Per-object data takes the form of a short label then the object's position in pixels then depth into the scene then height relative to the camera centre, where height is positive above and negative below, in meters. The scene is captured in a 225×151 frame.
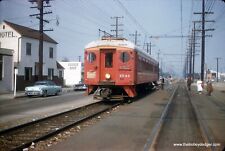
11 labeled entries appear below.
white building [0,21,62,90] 40.41 +3.02
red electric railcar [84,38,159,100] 20.97 +0.44
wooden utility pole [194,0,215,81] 45.56 +4.37
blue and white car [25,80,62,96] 30.28 -1.20
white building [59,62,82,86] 66.56 +0.29
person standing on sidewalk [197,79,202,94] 38.28 -1.14
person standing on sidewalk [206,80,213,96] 33.42 -1.10
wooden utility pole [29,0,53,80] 34.39 +4.69
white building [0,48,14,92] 34.25 +0.47
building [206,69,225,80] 144.05 -0.08
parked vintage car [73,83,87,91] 47.00 -1.56
